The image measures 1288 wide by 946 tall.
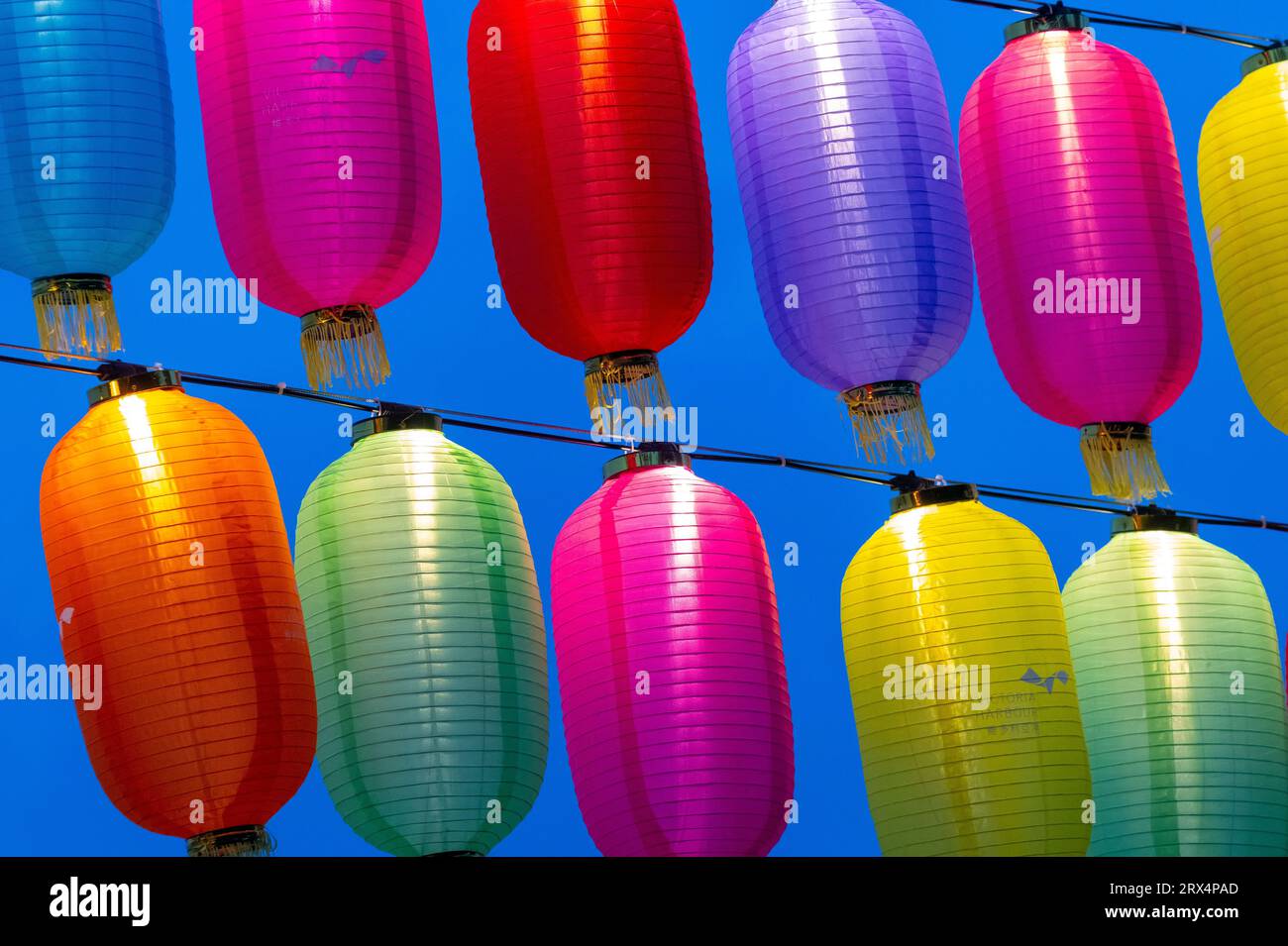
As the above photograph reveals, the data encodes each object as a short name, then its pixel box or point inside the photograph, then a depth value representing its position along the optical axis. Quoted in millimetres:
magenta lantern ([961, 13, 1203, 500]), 3438
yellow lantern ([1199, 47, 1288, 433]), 3627
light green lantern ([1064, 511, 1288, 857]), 3570
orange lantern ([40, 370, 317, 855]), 2959
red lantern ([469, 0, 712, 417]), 3246
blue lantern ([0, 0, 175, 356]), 3045
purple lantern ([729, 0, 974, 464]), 3352
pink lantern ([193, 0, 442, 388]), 3125
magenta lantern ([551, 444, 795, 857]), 3156
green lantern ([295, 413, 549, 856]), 3100
